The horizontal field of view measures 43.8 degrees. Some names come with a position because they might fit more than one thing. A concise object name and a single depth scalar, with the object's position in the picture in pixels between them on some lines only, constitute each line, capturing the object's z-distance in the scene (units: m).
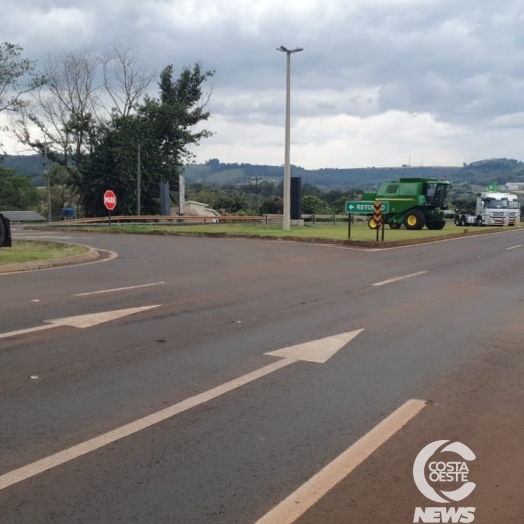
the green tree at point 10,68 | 50.91
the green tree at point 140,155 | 56.03
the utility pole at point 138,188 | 54.26
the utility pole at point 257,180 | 72.47
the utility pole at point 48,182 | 58.26
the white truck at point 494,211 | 48.81
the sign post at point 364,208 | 23.97
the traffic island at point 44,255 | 14.82
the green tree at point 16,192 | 71.17
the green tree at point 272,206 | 75.00
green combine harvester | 37.06
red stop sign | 33.72
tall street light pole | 31.20
